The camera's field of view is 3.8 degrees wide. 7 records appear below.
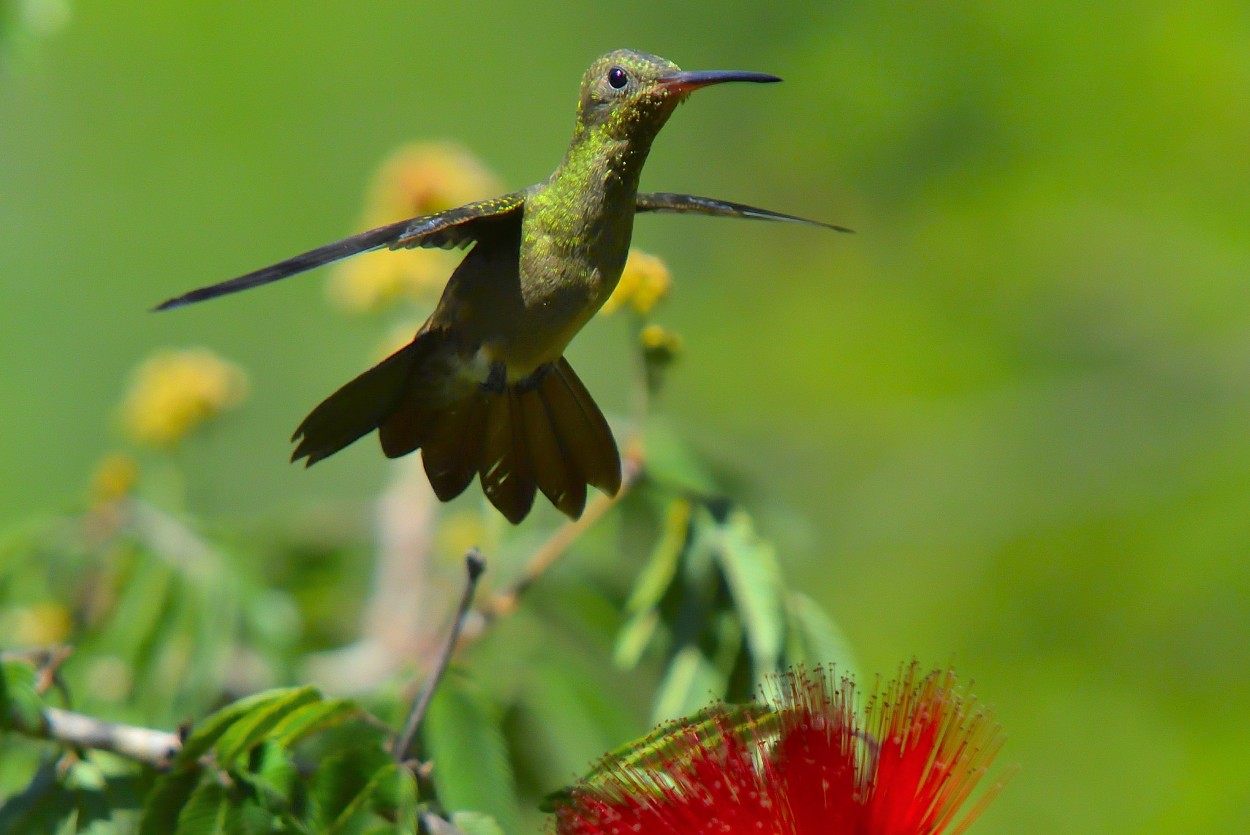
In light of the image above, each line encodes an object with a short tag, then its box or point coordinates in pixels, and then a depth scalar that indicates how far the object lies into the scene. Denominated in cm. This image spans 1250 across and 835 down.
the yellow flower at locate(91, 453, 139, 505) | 312
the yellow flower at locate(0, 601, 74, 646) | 314
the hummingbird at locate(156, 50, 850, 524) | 299
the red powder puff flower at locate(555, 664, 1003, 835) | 296
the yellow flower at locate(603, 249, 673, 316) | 302
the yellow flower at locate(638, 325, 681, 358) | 302
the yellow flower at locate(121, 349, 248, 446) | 317
